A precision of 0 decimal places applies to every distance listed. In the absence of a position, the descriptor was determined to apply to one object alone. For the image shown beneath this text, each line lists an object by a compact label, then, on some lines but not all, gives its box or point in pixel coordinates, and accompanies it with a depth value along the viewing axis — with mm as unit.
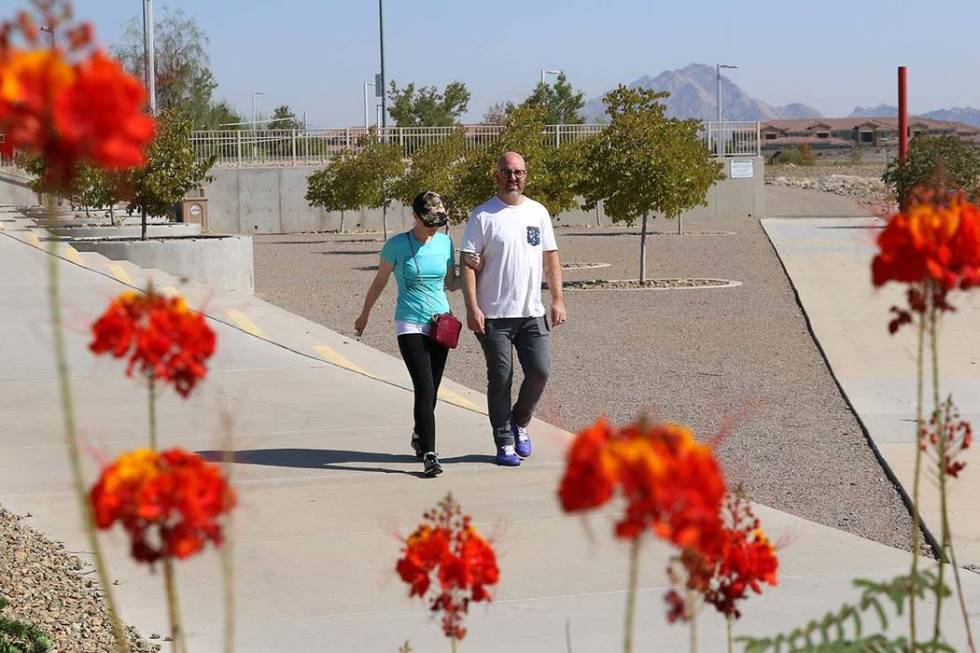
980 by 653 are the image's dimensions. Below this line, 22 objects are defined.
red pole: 48253
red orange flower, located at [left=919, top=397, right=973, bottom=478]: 2273
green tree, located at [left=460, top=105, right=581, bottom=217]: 30438
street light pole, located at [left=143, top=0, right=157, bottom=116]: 37719
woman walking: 8312
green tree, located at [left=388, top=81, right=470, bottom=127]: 78500
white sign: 49700
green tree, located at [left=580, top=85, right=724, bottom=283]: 25266
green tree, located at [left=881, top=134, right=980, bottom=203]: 37094
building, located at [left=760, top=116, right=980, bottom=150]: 144250
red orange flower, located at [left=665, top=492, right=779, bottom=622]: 2613
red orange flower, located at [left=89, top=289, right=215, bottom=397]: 1992
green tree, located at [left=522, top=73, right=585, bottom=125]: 86688
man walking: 8266
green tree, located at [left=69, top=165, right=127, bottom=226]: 26438
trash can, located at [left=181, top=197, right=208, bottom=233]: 36181
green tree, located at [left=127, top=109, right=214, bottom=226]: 23750
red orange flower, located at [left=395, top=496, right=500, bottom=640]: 2547
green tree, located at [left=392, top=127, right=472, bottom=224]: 38125
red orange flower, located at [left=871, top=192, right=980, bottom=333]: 2186
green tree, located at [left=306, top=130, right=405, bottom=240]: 42531
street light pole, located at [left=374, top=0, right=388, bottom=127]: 61119
